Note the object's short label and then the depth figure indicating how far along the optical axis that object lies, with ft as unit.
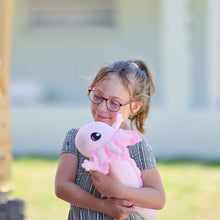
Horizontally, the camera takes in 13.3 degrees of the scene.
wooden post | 12.23
